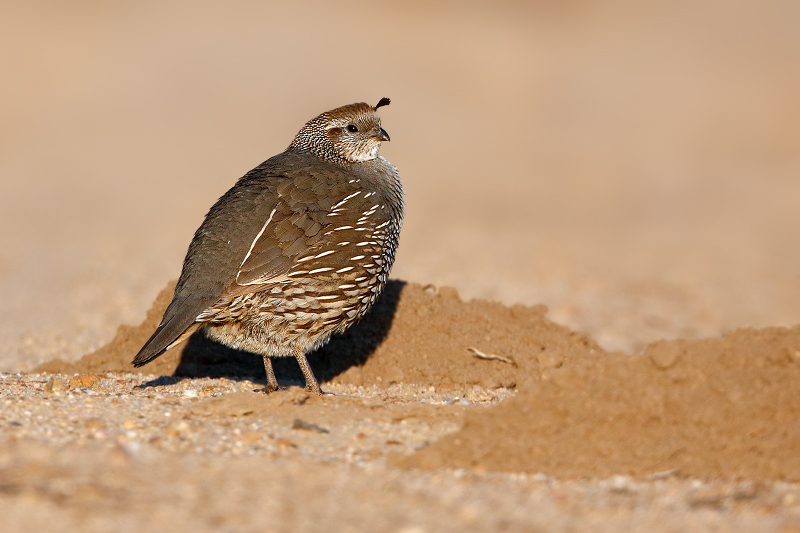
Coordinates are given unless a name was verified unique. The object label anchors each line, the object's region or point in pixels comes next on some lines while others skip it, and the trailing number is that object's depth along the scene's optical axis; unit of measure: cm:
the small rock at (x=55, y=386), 1335
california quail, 1375
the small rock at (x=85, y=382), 1449
